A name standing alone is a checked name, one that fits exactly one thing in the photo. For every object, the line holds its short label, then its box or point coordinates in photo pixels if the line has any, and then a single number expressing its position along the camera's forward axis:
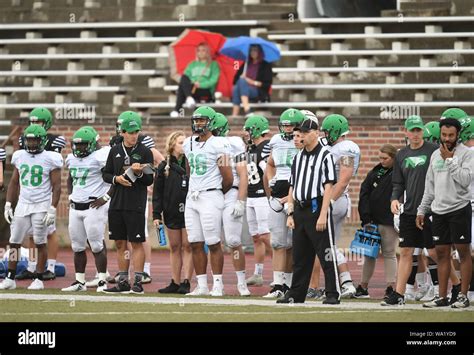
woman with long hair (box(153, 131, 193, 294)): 16.66
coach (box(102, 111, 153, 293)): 16.11
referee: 14.24
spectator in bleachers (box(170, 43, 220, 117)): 23.88
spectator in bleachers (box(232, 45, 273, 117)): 23.45
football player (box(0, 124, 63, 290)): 16.86
